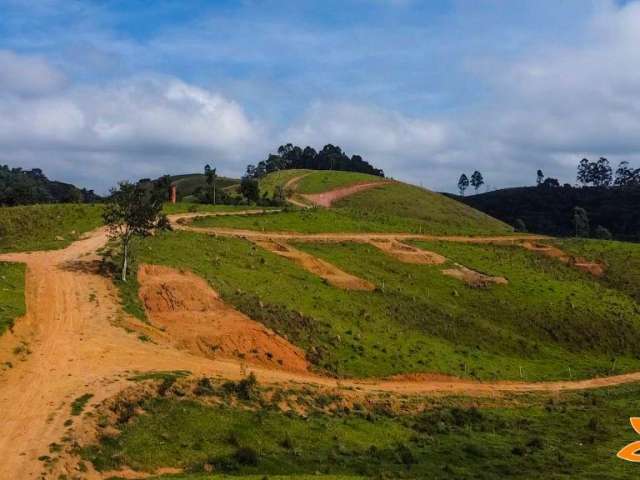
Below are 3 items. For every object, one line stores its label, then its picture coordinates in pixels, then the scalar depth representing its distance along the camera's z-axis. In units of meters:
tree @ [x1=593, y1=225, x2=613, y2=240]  118.94
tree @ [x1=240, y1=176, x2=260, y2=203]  89.25
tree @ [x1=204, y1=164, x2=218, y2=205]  86.12
